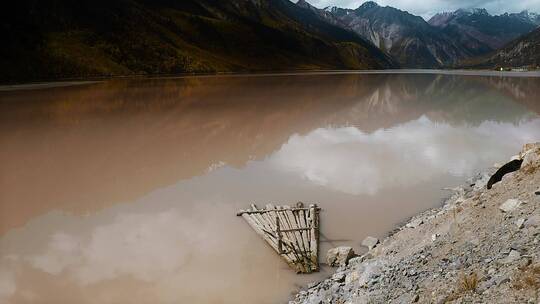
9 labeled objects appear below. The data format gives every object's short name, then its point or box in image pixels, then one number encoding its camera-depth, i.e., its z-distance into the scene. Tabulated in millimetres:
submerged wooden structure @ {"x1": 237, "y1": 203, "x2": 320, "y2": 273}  13070
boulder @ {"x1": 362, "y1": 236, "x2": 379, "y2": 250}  14023
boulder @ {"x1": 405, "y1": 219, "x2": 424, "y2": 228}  14666
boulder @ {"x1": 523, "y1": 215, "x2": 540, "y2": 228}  9405
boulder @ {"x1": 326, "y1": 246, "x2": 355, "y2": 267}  12680
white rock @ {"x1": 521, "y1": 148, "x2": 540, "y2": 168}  13517
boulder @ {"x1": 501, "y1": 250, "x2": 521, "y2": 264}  8141
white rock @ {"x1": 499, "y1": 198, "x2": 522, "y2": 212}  10873
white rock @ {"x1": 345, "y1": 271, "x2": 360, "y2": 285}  10720
